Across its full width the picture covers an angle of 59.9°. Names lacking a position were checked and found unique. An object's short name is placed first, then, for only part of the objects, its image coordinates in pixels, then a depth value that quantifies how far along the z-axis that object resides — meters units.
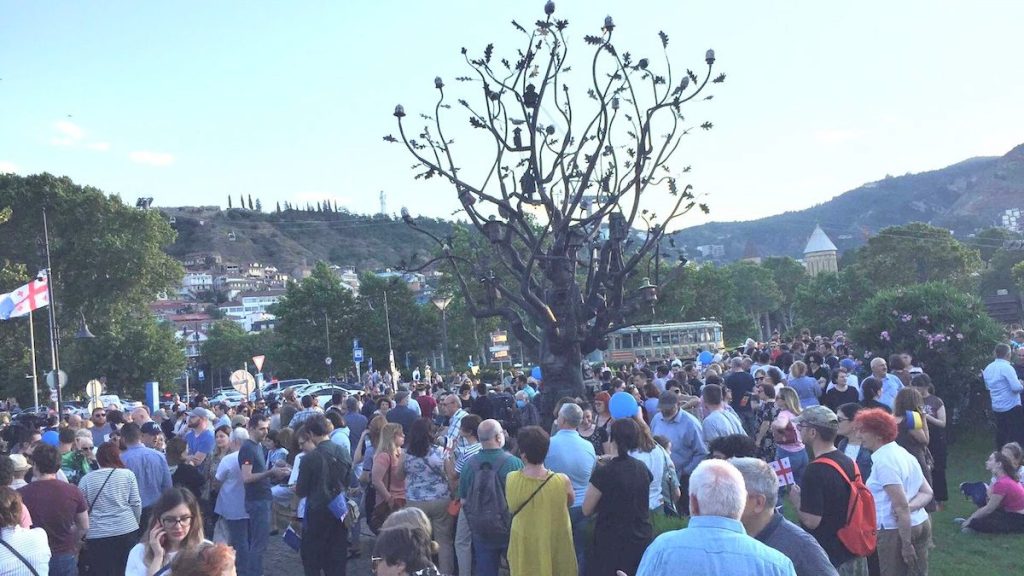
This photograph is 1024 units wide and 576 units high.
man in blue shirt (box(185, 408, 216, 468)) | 10.11
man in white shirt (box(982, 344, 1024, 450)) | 11.09
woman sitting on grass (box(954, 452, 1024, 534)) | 8.82
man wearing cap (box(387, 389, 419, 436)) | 10.97
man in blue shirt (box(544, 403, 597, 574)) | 6.77
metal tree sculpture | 12.10
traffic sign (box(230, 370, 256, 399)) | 21.66
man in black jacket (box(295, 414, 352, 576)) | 7.36
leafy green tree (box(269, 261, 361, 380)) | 62.56
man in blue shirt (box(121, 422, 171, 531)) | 7.80
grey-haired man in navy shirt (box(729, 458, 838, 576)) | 3.78
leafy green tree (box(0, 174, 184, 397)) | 47.53
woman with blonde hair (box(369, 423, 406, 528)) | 7.77
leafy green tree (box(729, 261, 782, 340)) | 110.38
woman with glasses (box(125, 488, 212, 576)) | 4.44
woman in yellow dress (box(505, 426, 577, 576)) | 5.79
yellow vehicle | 45.72
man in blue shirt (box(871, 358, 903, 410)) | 10.45
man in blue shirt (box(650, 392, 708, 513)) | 8.25
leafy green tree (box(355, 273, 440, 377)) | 64.19
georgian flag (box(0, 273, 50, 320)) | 21.97
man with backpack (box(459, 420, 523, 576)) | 6.54
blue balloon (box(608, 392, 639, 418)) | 8.33
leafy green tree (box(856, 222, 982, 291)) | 80.75
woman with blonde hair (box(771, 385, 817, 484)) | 6.84
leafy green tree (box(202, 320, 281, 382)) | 95.56
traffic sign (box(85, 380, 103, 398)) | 22.88
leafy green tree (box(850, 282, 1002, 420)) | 14.22
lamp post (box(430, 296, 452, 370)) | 34.17
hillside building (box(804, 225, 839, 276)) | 150.75
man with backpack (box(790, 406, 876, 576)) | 4.73
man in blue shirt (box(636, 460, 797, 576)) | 3.16
